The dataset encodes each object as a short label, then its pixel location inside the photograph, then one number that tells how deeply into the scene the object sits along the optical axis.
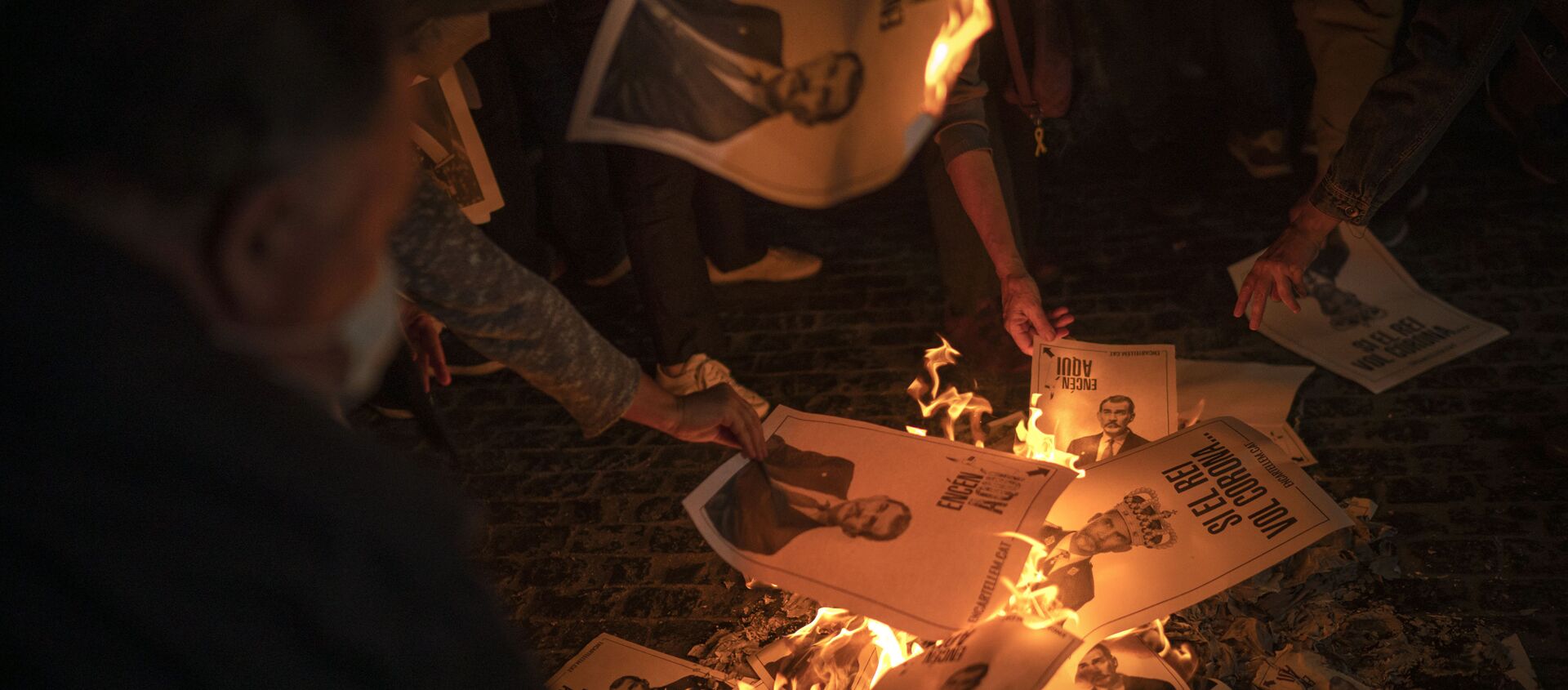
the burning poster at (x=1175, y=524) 2.10
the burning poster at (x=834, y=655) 2.13
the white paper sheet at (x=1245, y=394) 2.84
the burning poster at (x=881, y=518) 1.87
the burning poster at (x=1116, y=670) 2.02
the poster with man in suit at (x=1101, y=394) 2.62
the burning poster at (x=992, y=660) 1.72
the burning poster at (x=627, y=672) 2.35
